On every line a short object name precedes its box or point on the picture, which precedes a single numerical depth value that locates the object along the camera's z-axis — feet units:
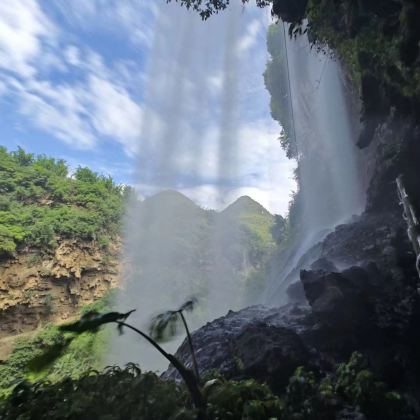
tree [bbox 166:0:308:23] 31.04
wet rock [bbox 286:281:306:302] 44.29
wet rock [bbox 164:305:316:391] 20.16
